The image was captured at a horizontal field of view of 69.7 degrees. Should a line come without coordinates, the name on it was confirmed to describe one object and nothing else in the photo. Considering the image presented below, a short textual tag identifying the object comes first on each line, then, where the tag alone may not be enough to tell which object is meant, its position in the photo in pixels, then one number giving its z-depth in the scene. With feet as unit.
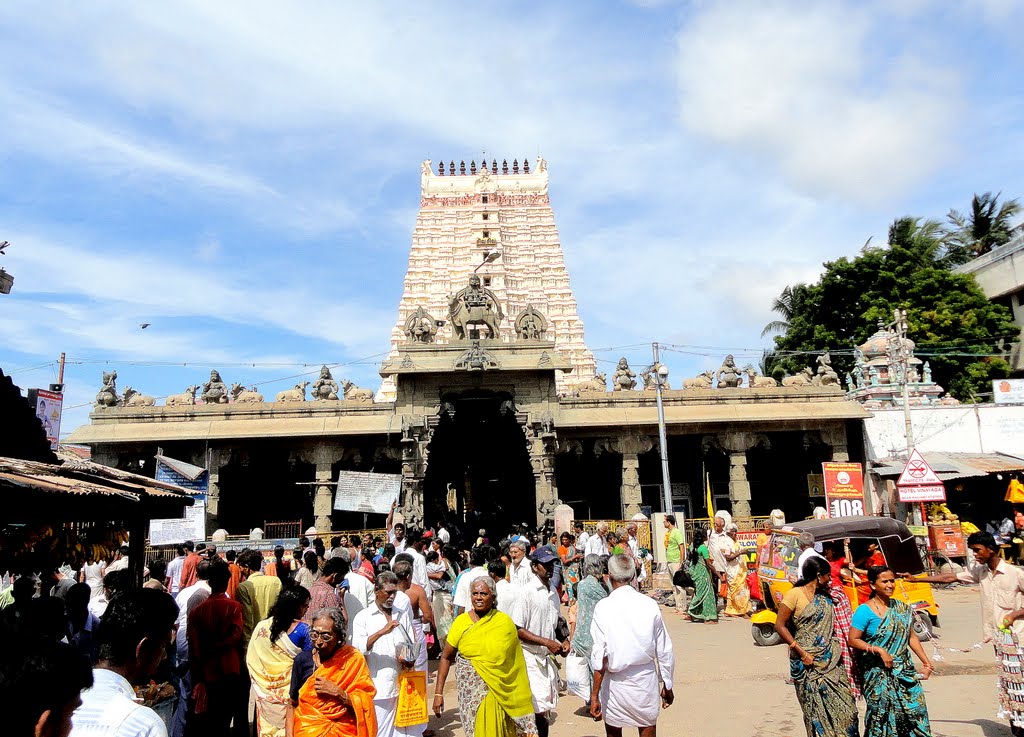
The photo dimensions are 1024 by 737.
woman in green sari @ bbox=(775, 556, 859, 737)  16.39
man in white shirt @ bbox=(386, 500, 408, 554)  37.98
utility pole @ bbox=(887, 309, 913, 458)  79.36
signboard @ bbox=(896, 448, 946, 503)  46.50
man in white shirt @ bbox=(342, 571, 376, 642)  20.81
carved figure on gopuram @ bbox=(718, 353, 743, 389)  75.25
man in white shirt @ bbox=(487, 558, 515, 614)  19.65
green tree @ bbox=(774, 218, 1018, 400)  111.45
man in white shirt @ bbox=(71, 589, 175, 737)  7.95
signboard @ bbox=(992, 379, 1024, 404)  75.75
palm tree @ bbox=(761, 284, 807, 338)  154.81
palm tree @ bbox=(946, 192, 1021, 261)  141.49
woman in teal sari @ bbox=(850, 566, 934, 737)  15.96
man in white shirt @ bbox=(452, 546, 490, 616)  23.35
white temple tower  162.71
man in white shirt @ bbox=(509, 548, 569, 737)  18.33
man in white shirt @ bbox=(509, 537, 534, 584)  21.88
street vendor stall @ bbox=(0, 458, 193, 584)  16.53
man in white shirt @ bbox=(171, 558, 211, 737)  17.74
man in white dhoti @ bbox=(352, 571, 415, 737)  16.94
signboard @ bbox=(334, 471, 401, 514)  64.80
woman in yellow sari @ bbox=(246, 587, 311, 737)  16.75
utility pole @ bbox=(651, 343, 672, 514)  63.93
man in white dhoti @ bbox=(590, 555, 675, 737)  15.94
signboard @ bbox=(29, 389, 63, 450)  78.84
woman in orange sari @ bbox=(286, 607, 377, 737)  13.20
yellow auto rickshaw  32.94
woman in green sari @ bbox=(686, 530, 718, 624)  40.86
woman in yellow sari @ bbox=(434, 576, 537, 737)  14.97
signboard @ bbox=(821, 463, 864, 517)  56.75
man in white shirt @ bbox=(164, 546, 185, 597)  31.26
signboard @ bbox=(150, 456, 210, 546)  52.47
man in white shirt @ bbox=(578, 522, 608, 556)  41.75
